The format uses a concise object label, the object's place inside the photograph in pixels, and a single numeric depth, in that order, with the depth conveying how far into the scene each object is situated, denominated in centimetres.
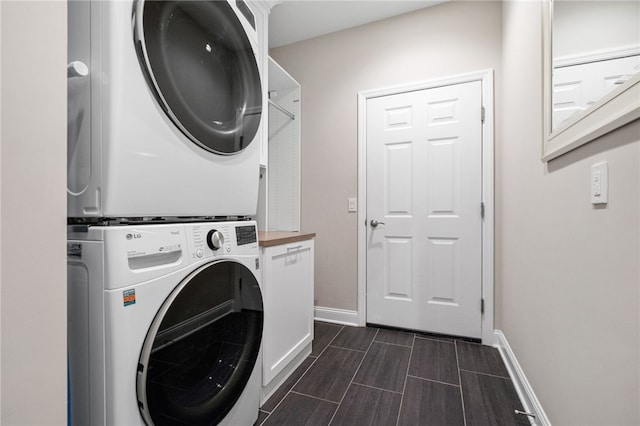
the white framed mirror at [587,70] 67
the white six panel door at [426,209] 212
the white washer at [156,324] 69
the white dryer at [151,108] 71
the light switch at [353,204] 246
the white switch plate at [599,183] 75
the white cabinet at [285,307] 141
